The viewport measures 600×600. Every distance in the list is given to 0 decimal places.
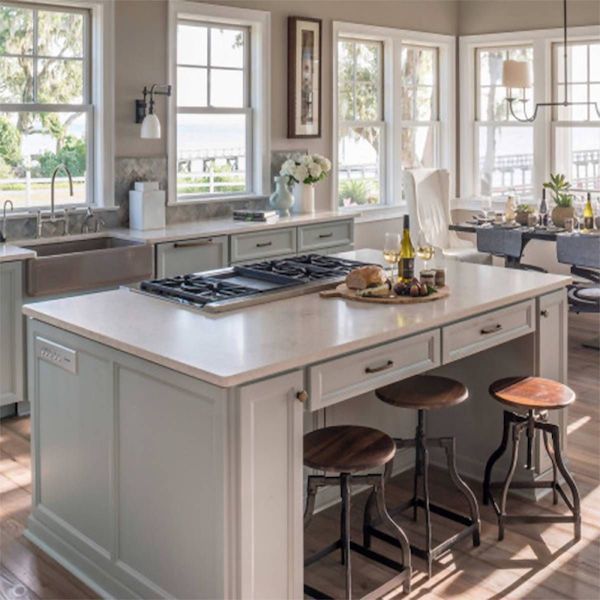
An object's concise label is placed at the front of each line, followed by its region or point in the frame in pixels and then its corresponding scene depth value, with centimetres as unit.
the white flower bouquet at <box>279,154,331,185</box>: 647
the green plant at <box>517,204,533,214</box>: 650
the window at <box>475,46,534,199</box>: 781
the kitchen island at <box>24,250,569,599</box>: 242
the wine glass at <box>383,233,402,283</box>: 345
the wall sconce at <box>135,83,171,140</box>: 553
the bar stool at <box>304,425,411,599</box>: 273
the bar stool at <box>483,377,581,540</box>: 329
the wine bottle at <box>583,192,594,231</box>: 611
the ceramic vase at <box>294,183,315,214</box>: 659
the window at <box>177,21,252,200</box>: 611
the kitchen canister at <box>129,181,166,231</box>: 558
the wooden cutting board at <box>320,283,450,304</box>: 320
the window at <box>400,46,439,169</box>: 779
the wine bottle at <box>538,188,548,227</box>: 641
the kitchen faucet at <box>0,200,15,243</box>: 499
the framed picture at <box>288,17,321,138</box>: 657
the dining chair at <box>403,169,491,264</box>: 680
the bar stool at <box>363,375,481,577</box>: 310
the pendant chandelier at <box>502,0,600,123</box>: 624
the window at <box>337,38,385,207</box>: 729
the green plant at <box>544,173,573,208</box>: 628
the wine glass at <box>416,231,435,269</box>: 354
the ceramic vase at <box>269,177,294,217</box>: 647
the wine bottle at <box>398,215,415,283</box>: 338
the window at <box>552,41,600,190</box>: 732
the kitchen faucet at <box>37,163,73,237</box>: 520
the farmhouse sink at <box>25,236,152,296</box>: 463
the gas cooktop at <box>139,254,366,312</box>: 316
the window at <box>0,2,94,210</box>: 515
